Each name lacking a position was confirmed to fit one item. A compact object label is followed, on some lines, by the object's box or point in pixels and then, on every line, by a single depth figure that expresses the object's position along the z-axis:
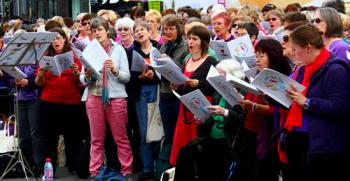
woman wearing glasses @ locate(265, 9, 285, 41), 11.83
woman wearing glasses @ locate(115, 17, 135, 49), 11.09
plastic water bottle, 10.63
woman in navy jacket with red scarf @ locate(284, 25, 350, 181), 6.64
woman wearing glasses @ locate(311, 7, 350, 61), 7.55
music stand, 10.13
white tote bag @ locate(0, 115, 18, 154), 11.44
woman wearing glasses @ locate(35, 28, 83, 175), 11.20
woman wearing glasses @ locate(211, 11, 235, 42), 10.88
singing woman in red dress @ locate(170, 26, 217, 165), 9.17
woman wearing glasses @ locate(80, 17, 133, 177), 10.61
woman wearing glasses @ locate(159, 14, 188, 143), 10.20
